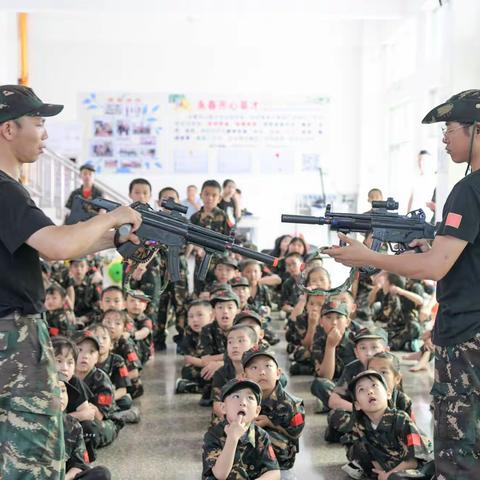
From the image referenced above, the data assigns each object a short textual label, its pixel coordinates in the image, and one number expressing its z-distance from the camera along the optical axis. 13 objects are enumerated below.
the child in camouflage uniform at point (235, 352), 4.03
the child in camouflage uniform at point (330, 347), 4.55
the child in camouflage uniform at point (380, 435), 3.30
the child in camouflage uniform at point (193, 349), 4.98
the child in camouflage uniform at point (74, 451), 3.13
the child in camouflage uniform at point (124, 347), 4.82
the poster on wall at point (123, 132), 12.47
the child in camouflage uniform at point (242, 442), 3.07
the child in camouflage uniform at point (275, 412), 3.59
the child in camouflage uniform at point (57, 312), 5.77
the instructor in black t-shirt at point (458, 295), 2.28
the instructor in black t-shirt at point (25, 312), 2.04
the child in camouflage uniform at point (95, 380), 3.98
